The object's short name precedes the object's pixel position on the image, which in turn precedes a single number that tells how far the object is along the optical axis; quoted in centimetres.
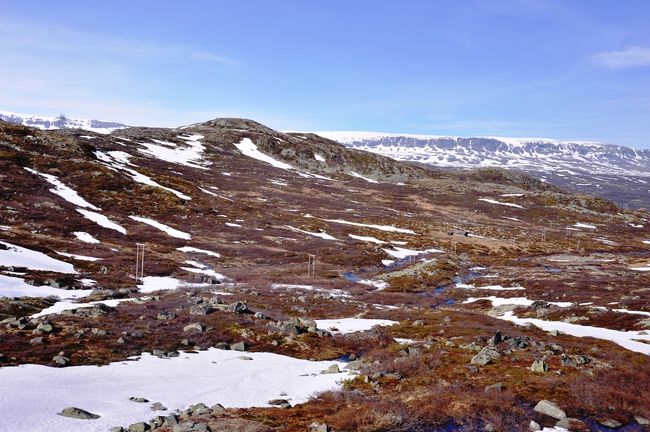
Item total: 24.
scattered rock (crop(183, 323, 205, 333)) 3049
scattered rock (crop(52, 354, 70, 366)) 2180
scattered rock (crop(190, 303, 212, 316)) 3459
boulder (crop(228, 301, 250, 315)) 3588
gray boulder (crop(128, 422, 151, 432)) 1560
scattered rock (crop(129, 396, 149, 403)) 1854
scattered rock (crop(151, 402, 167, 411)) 1795
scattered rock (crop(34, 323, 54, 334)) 2622
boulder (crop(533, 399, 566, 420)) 1794
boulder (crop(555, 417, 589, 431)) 1703
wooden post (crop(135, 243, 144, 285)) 5261
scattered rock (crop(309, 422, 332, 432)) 1574
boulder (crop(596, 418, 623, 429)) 1752
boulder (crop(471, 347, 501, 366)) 2477
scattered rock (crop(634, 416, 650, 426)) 1782
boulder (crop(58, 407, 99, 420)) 1611
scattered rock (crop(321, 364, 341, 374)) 2539
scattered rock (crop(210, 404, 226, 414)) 1798
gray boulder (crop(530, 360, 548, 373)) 2297
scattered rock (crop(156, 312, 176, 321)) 3248
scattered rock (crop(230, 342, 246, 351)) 2858
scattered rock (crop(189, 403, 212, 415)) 1772
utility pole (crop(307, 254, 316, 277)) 6644
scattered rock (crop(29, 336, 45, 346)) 2405
